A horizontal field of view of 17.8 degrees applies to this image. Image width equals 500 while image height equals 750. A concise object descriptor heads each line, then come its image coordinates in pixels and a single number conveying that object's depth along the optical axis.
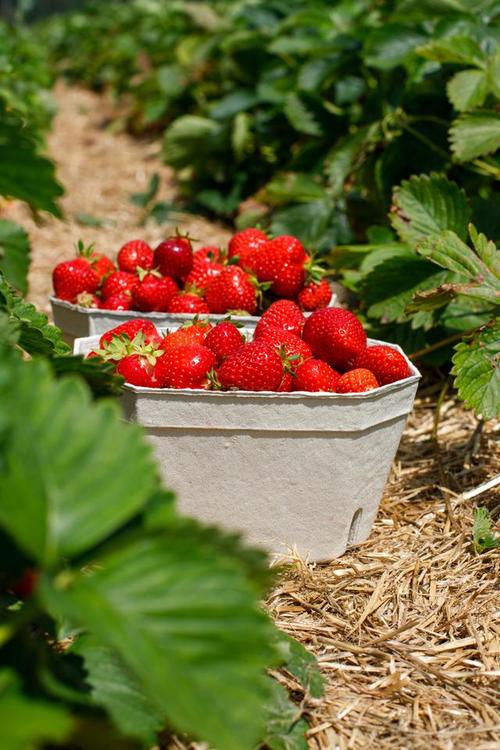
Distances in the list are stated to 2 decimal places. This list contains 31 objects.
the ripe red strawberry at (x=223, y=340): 0.84
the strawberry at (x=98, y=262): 0.99
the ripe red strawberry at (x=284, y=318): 0.88
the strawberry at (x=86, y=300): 0.96
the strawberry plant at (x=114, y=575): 0.55
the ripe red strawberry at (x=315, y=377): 0.83
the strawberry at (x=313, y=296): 0.96
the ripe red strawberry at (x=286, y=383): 0.83
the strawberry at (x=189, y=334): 0.85
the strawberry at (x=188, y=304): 0.94
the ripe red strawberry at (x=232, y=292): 0.94
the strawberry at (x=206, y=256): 0.98
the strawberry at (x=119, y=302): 0.95
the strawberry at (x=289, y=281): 0.95
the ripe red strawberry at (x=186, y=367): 0.82
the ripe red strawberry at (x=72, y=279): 0.97
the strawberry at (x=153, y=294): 0.94
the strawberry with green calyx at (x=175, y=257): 0.97
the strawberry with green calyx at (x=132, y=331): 0.86
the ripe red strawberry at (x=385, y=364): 0.85
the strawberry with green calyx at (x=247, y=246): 0.97
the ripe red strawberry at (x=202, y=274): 0.97
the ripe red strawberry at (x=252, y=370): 0.81
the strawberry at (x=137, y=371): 0.83
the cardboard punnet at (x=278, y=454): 0.81
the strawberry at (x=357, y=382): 0.83
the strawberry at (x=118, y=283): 0.97
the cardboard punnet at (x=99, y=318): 0.92
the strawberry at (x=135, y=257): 0.98
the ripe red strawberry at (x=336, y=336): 0.85
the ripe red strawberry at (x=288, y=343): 0.84
